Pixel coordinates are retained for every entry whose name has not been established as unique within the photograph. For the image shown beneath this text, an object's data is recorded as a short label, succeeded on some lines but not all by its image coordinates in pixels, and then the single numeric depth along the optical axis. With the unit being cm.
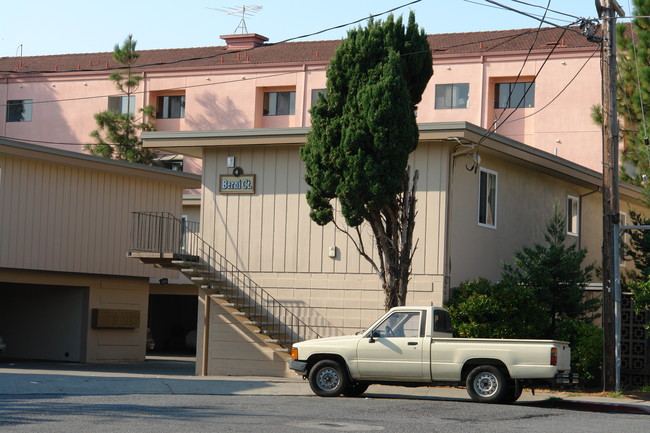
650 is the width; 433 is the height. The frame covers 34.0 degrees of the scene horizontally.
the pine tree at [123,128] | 4781
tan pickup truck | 1741
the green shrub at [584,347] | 2181
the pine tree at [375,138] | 2041
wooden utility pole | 2050
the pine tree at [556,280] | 2281
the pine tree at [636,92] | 3053
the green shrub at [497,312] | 2164
